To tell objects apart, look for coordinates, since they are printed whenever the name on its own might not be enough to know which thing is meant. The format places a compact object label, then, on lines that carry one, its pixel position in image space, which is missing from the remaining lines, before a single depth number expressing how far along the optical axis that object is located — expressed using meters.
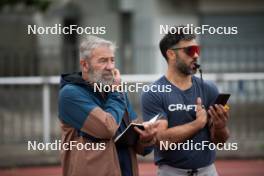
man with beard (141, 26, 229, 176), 10.30
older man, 9.59
